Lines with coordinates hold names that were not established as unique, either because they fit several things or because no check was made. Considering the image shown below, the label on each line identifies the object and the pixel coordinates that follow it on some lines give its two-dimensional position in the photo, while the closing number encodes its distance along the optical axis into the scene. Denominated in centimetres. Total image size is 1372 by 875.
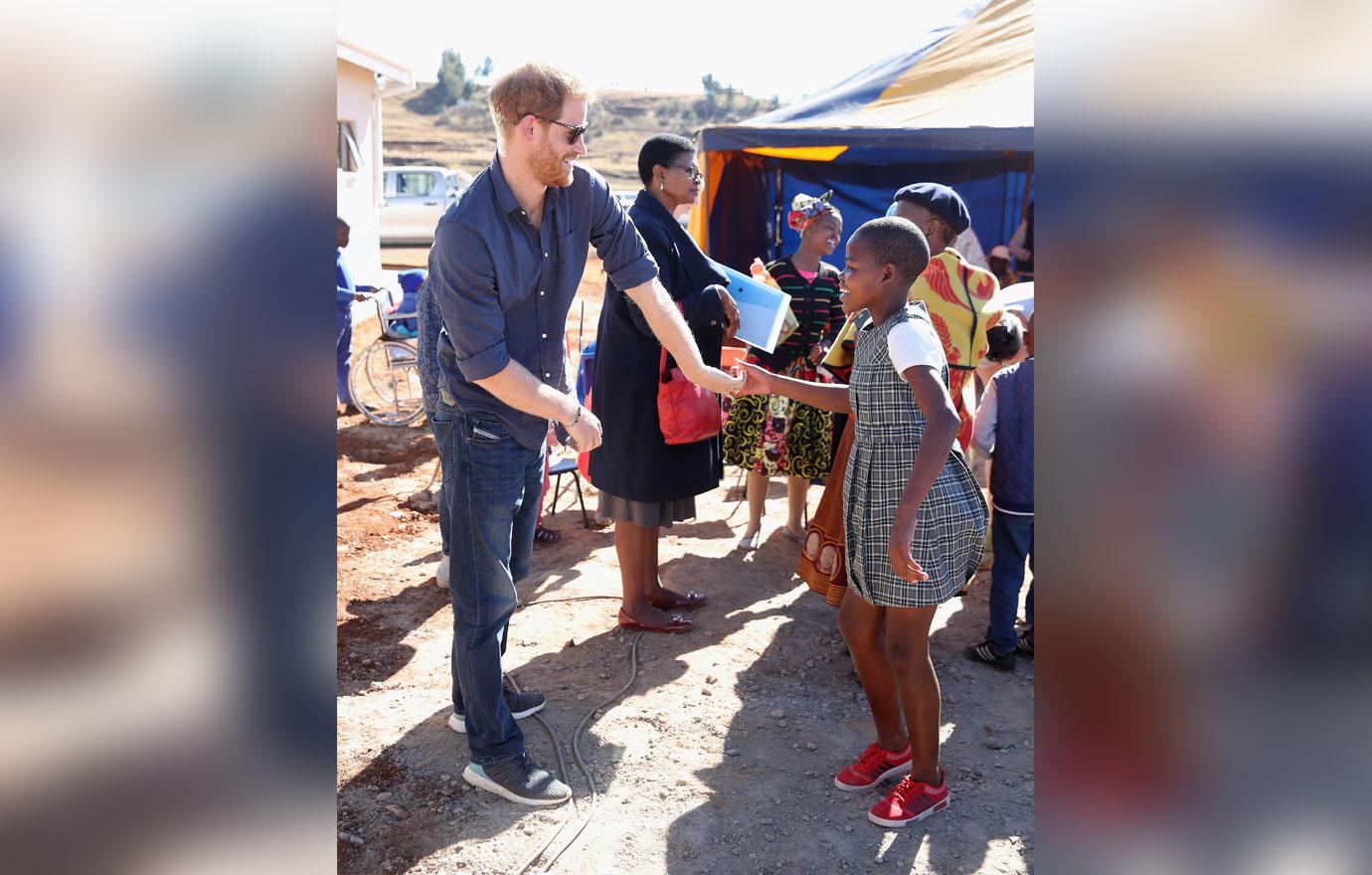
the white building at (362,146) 1508
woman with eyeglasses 426
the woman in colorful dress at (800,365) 509
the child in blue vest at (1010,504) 437
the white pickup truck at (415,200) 2386
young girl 296
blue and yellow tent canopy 739
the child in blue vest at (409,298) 970
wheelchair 916
